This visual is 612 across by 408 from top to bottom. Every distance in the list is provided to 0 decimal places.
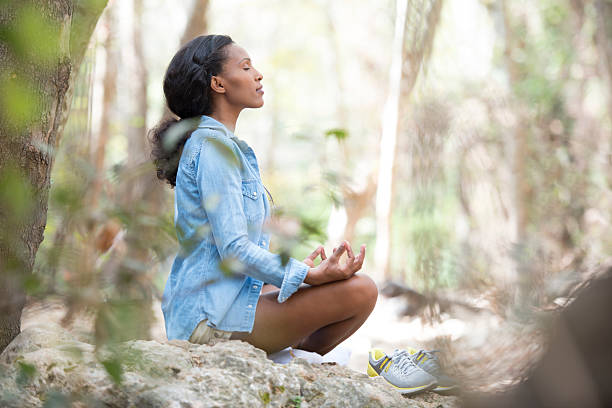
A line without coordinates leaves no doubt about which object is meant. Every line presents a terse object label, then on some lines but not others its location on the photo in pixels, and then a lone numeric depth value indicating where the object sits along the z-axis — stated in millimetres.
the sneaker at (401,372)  3937
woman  3929
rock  3558
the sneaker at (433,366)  3904
